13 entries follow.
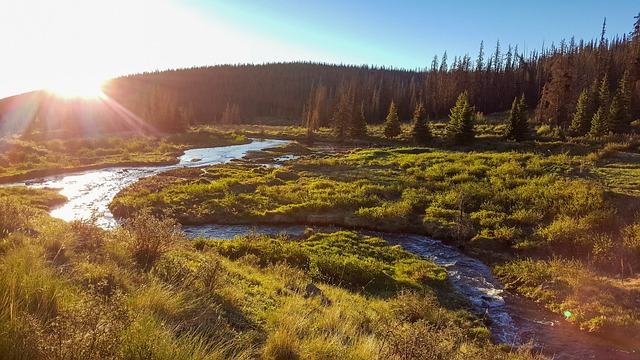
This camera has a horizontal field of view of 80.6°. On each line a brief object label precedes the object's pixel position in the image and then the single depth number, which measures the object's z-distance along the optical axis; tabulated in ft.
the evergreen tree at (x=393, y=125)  209.69
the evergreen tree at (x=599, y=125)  127.13
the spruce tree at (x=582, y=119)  145.89
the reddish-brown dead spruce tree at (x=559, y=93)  178.09
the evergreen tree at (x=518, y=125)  147.74
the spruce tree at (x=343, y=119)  230.48
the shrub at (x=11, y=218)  29.12
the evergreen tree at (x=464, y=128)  160.25
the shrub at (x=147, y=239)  27.32
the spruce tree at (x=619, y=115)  142.82
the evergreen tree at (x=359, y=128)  226.99
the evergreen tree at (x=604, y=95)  160.76
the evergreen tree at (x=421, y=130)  180.55
